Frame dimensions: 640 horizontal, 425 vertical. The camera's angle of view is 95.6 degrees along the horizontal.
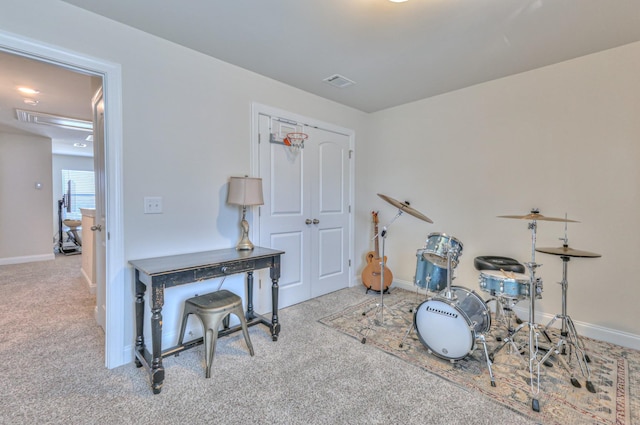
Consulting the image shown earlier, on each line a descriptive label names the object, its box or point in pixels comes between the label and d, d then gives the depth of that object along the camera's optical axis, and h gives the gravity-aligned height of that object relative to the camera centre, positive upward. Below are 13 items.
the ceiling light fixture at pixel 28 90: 3.19 +1.25
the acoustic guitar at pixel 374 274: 3.71 -0.90
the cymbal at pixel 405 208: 2.43 -0.03
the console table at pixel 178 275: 1.85 -0.52
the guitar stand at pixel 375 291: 3.78 -1.13
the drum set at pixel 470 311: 1.97 -0.76
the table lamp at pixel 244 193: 2.49 +0.09
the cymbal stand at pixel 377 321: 2.49 -1.16
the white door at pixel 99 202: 2.47 +0.00
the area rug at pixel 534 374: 1.66 -1.17
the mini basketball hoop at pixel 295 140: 3.18 +0.70
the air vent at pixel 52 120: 4.09 +1.23
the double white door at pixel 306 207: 3.09 -0.04
